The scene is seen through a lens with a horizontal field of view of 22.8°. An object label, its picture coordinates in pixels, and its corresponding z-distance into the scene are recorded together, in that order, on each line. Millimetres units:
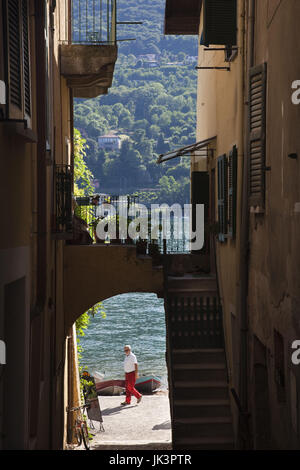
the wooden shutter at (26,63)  7524
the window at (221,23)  12289
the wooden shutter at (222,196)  13203
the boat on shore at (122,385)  27281
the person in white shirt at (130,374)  19641
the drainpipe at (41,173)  9156
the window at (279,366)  8711
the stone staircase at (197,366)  12211
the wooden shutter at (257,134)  9797
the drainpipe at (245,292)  10789
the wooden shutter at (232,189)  11914
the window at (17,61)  6480
